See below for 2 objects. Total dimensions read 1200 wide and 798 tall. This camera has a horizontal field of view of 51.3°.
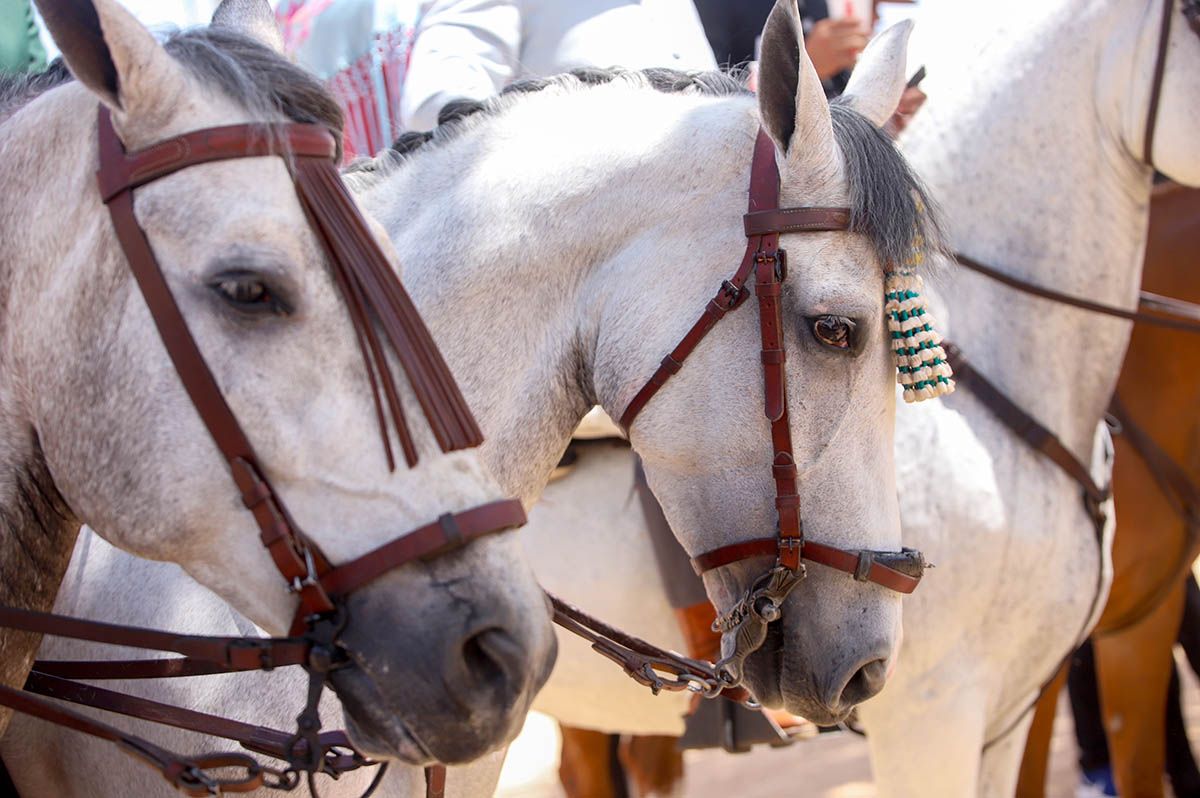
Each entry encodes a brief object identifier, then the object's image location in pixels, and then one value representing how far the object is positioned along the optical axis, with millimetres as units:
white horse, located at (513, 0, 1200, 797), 3029
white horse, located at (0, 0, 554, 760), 1396
